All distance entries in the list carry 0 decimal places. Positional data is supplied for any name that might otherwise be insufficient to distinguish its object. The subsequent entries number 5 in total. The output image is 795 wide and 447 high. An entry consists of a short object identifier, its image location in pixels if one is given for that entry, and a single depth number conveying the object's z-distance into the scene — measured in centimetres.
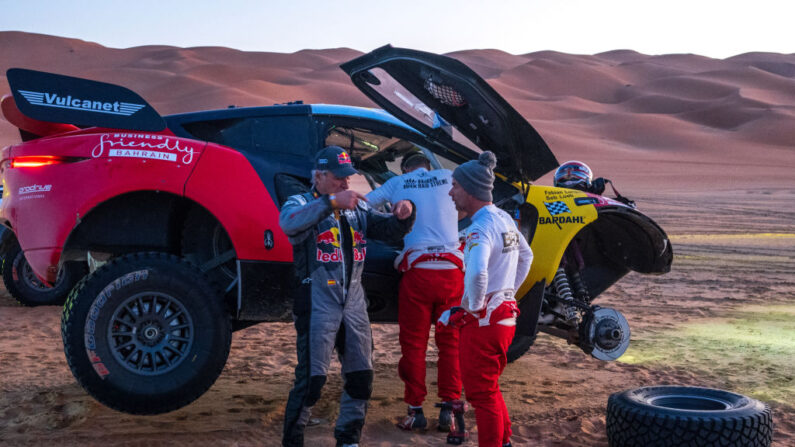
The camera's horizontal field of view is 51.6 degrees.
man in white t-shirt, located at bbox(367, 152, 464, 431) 501
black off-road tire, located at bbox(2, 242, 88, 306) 892
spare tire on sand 411
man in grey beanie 410
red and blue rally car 469
